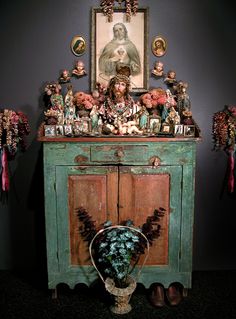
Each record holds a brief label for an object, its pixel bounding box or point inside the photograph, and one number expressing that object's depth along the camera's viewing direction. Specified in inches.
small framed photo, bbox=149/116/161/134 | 94.0
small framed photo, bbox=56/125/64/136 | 89.5
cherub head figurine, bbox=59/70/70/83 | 98.2
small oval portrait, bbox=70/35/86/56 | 98.7
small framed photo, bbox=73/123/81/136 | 90.1
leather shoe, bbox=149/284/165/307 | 92.8
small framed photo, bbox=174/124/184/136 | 89.9
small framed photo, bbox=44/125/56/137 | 89.1
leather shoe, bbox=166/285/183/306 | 92.9
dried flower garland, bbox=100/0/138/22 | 97.3
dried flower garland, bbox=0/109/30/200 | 97.5
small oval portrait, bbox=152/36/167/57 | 99.0
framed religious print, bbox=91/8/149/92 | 98.3
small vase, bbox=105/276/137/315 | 87.9
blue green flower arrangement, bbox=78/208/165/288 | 87.0
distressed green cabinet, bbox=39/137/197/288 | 88.3
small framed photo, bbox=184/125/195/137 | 89.6
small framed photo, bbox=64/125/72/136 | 89.6
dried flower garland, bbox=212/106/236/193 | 100.5
